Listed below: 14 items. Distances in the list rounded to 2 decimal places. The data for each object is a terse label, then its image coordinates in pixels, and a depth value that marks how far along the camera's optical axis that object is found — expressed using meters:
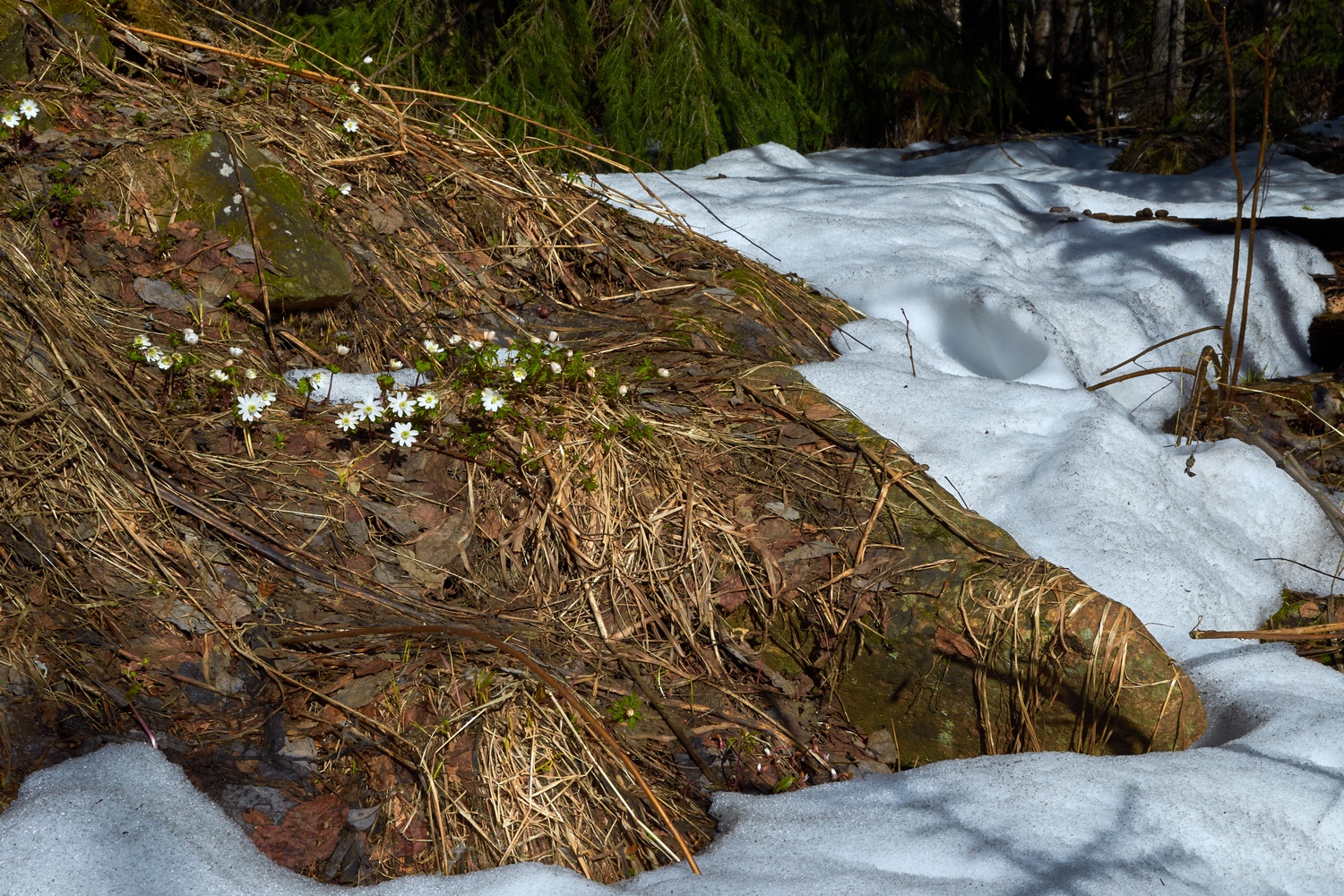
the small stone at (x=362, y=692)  1.77
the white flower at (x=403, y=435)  2.13
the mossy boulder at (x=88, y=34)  2.78
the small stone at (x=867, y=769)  2.04
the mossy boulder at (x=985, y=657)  2.04
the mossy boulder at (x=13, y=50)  2.59
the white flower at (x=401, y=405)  2.17
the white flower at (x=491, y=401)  2.19
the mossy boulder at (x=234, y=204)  2.47
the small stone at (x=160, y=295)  2.36
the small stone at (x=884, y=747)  2.13
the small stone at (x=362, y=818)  1.63
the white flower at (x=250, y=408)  2.08
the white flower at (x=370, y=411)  2.14
